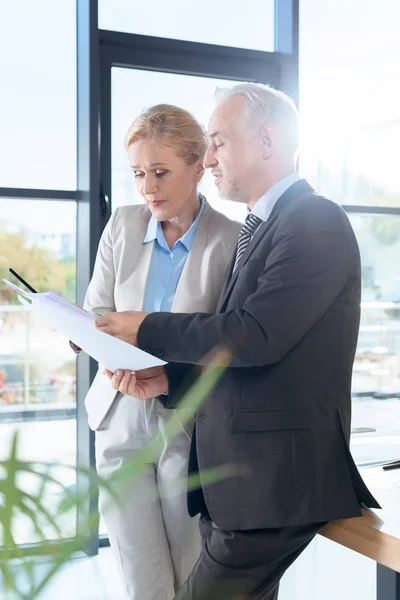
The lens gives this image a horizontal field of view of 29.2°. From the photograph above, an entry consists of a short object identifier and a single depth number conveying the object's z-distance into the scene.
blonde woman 1.85
